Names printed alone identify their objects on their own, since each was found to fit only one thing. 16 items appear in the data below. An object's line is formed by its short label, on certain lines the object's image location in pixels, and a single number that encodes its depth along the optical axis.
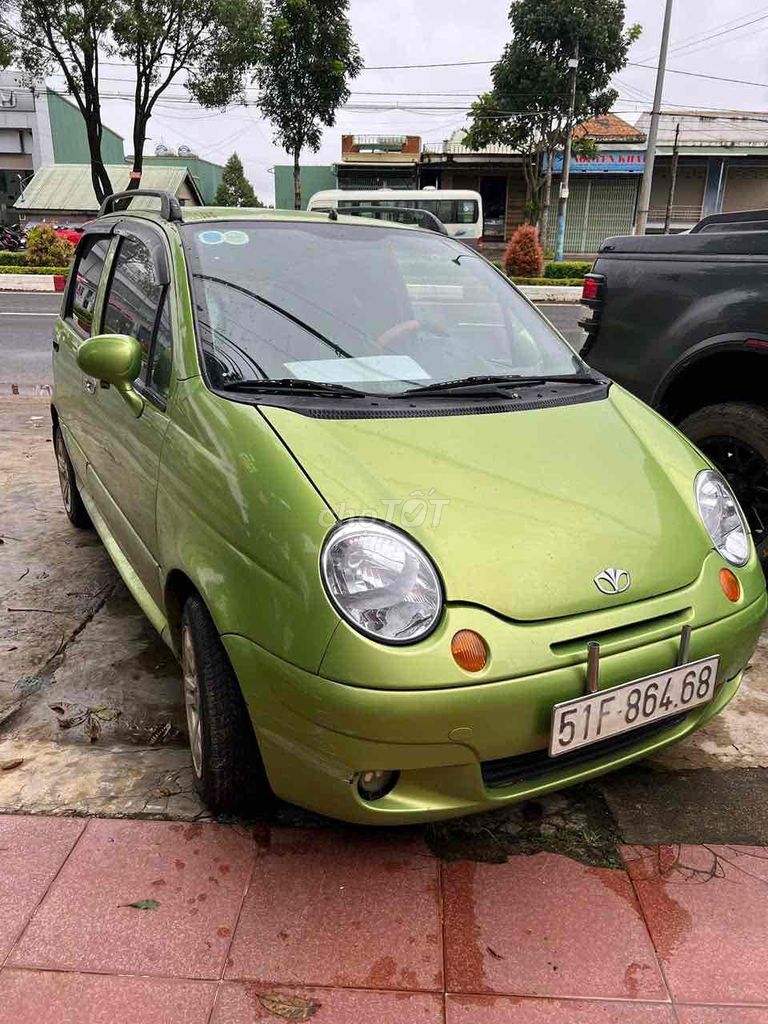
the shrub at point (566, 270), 21.41
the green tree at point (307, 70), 23.94
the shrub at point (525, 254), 21.06
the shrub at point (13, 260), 21.88
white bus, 26.45
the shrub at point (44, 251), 20.88
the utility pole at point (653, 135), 18.83
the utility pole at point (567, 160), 25.98
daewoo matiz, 1.74
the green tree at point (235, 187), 54.47
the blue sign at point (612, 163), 31.50
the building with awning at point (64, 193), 39.84
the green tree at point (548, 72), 27.56
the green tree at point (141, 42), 16.53
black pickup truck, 3.46
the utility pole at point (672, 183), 29.84
